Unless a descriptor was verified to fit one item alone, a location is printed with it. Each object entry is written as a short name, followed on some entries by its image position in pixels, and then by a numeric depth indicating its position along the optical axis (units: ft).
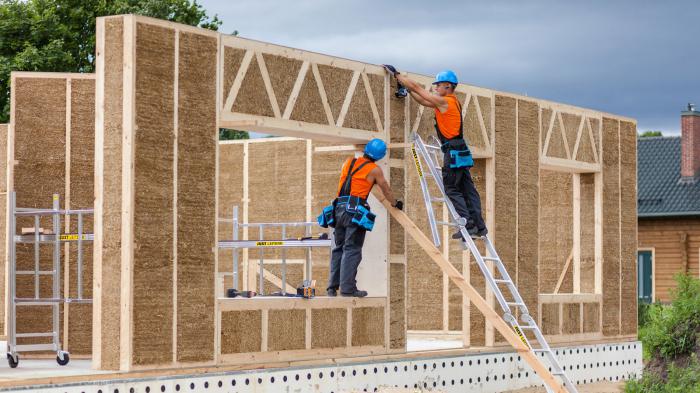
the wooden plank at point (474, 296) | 40.57
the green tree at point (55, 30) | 91.35
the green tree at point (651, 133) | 182.39
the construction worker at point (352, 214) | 41.45
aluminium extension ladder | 41.34
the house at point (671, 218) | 112.88
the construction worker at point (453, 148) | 43.14
